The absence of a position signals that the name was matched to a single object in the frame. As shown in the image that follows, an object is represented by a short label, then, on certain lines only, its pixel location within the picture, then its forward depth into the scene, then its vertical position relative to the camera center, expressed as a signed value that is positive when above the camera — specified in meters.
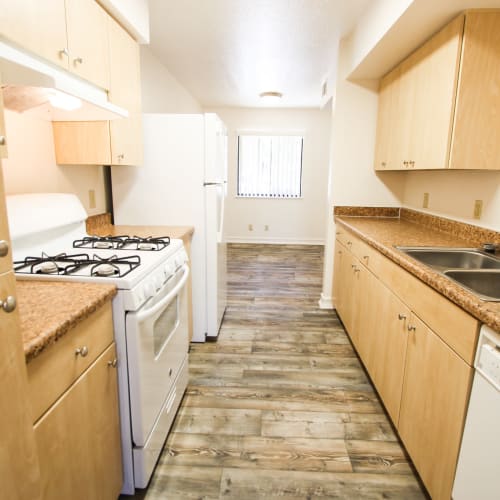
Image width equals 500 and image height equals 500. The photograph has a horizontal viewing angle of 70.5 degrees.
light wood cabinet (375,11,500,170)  1.77 +0.48
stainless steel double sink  1.51 -0.38
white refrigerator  2.51 -0.07
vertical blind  6.41 +0.29
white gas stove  1.30 -0.45
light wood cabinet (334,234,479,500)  1.20 -0.76
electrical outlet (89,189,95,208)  2.48 -0.14
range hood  0.99 +0.30
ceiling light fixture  5.10 +1.24
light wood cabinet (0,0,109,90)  1.25 +0.58
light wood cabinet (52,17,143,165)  1.98 +0.27
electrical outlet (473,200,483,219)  2.10 -0.13
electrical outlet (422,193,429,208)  2.79 -0.13
